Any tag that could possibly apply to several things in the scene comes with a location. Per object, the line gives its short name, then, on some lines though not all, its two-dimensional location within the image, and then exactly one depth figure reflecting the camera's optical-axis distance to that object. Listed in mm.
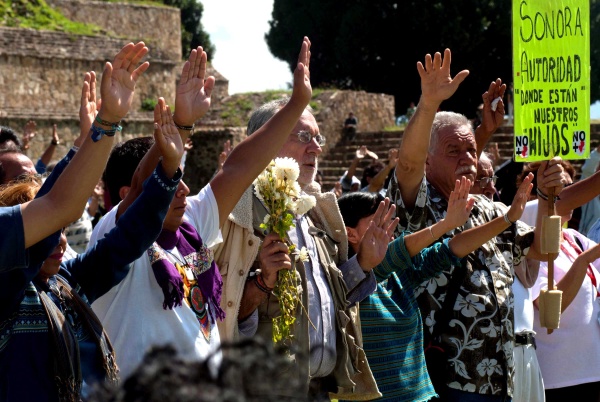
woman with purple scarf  3307
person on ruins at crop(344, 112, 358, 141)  25266
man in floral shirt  4418
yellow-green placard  5352
